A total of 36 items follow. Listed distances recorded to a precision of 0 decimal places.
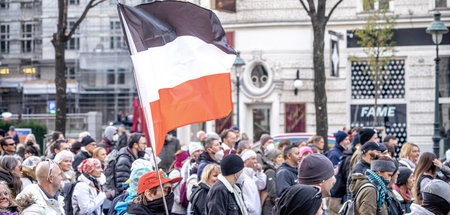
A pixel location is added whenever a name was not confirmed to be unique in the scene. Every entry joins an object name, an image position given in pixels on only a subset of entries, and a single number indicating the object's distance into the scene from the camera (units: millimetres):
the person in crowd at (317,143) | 13375
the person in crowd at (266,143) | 13405
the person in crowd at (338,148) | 12483
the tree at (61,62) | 18500
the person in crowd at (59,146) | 12172
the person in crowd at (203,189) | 8414
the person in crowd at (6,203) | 6754
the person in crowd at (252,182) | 8997
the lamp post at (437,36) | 17516
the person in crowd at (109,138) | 15811
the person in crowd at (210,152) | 10148
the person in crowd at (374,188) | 6797
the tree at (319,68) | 17938
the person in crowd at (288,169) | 9539
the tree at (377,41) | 24641
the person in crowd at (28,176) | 9359
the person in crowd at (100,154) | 11257
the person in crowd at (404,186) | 8742
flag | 6535
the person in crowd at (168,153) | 15836
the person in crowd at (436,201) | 6434
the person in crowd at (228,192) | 7561
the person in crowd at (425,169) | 8820
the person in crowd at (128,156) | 11008
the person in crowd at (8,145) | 12828
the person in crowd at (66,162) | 9656
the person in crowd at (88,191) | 8961
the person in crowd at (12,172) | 8391
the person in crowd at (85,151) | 12211
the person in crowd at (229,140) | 12252
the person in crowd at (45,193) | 6906
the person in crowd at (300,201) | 5180
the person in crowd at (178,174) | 10484
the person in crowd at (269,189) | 10148
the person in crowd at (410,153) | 11242
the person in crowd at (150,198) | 6340
